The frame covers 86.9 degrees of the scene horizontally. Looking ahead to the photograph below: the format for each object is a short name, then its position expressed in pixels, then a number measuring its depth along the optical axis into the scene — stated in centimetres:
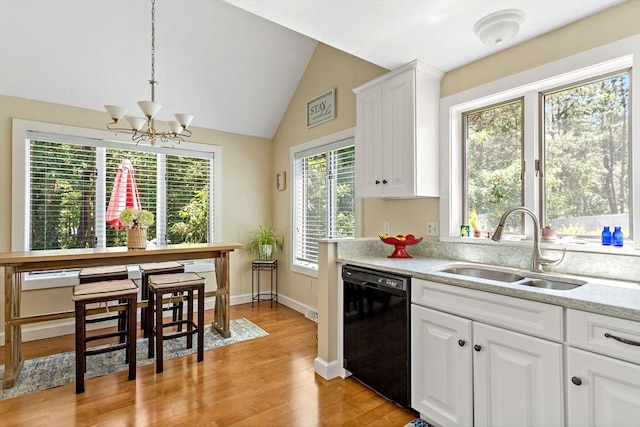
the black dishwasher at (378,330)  212
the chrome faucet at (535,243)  198
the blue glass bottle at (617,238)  184
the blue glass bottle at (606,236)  188
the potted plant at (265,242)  455
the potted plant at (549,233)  212
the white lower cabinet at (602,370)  125
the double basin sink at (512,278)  185
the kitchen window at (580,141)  187
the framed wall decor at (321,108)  375
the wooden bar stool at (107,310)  241
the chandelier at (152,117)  252
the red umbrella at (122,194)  372
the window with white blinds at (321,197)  364
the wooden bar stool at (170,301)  270
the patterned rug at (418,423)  198
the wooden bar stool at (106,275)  309
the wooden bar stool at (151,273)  336
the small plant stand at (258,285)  464
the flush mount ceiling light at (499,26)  186
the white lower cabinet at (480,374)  149
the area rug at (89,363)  248
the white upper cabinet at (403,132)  254
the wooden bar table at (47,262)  244
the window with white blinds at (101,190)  346
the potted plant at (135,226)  297
